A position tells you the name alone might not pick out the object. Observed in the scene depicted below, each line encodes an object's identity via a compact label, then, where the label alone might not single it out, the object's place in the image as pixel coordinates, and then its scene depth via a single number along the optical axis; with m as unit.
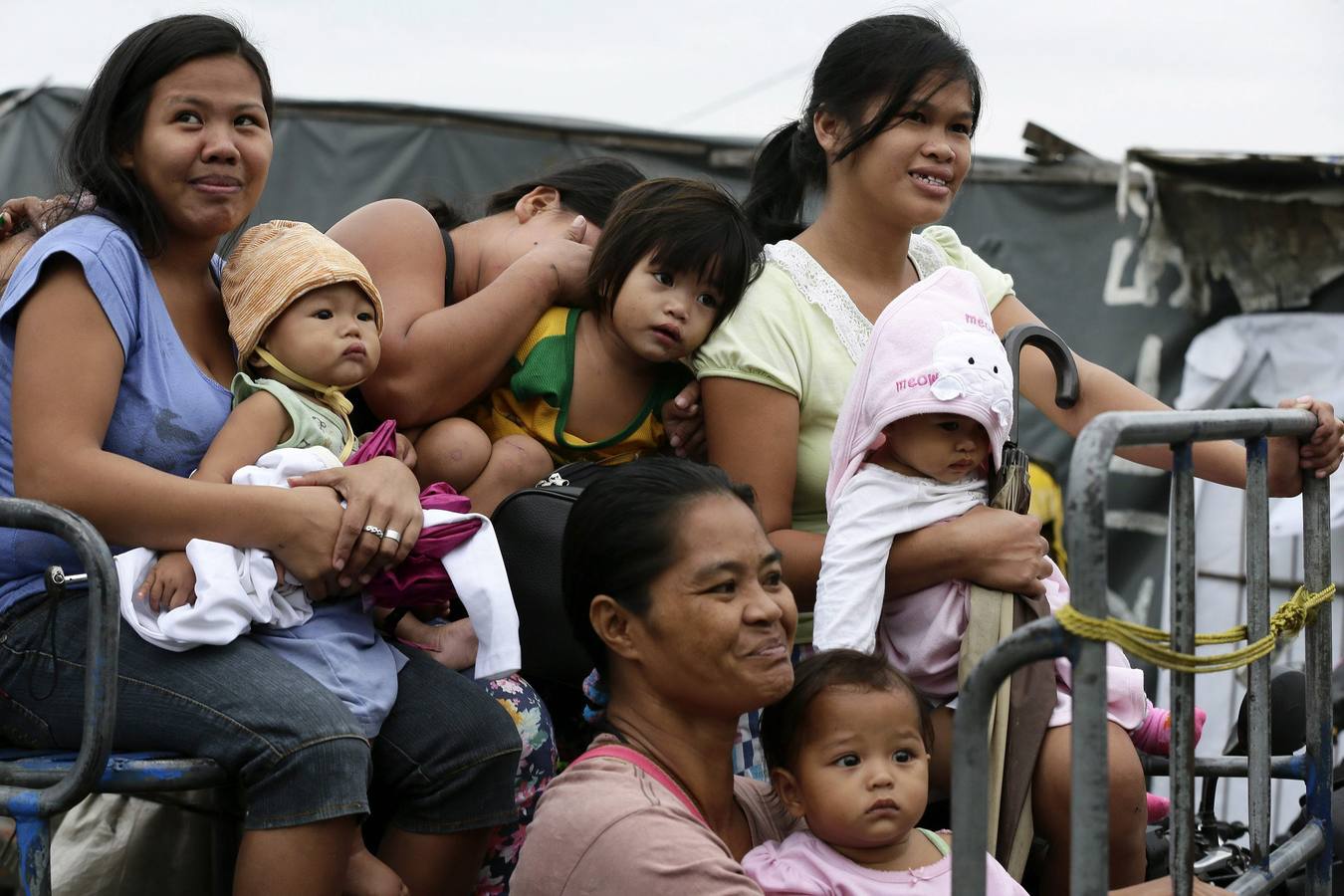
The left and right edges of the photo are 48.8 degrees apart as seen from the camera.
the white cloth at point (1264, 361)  6.62
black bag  2.71
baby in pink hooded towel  2.55
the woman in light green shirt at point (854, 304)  2.79
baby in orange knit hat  2.54
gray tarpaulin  6.62
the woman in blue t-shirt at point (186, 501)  2.29
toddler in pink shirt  2.17
